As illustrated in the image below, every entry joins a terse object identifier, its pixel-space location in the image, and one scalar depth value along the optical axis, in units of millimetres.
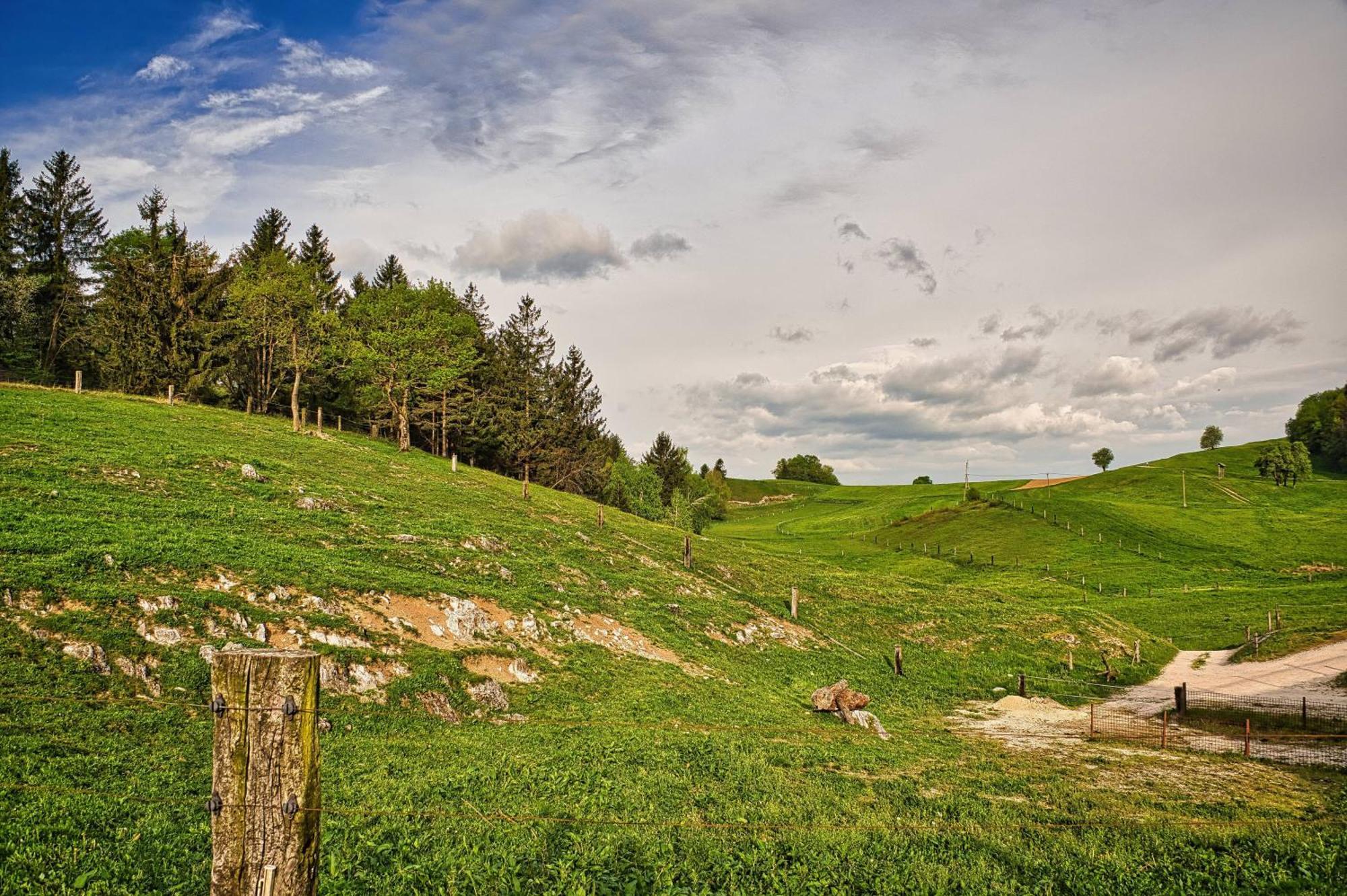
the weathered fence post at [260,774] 4969
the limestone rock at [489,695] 18859
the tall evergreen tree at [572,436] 83750
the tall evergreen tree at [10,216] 67312
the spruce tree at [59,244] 69500
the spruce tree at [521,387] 80562
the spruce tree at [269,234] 91250
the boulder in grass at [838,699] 24234
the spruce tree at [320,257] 95062
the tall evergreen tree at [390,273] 103375
